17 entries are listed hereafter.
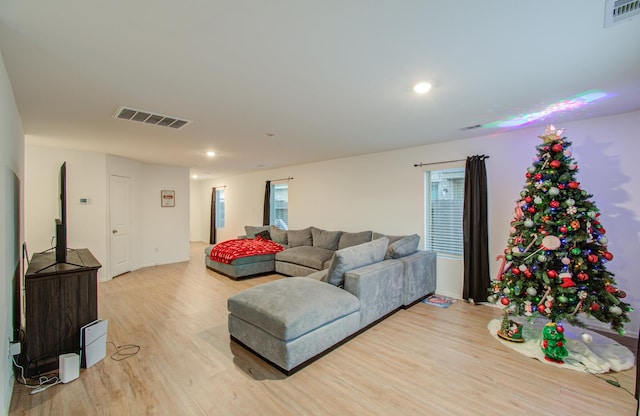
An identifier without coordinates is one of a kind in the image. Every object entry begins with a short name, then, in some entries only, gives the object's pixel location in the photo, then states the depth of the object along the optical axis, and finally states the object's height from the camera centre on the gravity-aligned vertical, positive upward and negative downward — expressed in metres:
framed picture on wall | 6.94 +0.20
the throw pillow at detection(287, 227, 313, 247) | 6.35 -0.74
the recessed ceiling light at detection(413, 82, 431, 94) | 2.32 +1.01
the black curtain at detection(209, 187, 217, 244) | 10.08 -0.36
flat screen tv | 2.61 -0.22
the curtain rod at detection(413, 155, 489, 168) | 4.01 +0.70
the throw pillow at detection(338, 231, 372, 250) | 5.22 -0.63
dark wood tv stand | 2.38 -0.93
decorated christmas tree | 2.64 -0.49
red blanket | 5.46 -0.90
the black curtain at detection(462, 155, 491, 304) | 3.97 -0.41
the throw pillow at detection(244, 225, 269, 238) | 7.18 -0.63
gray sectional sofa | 2.44 -1.00
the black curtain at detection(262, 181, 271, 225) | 7.74 +0.02
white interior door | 5.57 -0.36
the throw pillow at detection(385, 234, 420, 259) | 3.95 -0.62
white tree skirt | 2.51 -1.44
